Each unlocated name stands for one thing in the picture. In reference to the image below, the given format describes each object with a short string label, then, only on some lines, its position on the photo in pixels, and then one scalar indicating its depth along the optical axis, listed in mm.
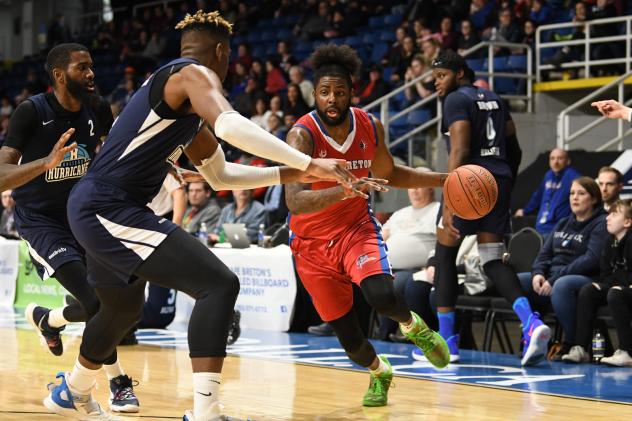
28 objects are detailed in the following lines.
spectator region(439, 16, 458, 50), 14302
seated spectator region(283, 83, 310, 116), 14297
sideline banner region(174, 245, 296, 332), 9469
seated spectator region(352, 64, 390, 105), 14219
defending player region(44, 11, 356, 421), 3844
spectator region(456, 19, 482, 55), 14086
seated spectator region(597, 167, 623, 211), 8203
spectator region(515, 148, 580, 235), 9719
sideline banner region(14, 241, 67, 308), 11586
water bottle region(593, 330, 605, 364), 7367
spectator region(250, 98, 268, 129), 15091
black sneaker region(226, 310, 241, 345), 8375
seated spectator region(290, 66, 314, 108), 15211
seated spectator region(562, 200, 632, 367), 7113
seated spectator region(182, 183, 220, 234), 11352
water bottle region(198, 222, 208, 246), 10411
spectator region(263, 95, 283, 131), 14664
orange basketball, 5078
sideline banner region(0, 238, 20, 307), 12203
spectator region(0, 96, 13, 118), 21628
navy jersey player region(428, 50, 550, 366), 7027
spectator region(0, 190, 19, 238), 13289
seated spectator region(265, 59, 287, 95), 16703
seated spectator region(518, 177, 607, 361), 7445
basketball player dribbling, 5484
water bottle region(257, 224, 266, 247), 10039
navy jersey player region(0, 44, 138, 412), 5551
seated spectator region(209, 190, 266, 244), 10891
